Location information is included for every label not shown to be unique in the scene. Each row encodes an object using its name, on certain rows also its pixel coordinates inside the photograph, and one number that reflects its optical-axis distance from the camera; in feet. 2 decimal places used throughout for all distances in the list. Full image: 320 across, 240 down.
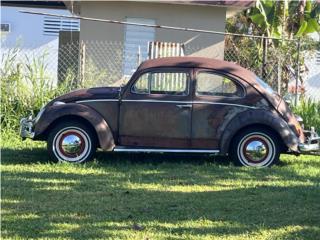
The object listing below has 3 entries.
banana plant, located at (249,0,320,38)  52.21
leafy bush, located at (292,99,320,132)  38.60
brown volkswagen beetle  28.99
